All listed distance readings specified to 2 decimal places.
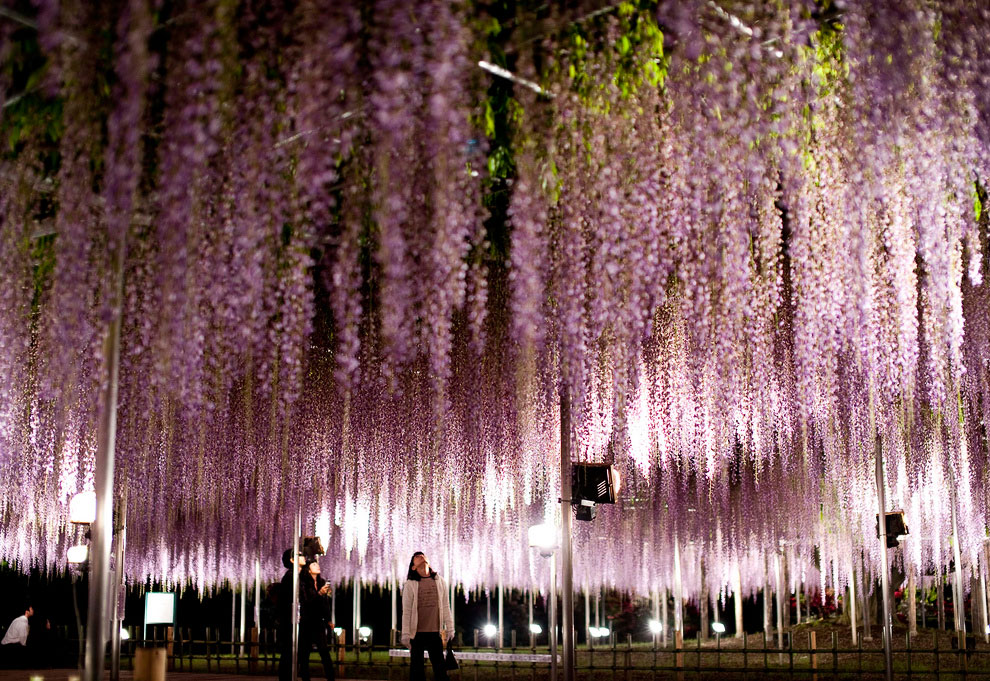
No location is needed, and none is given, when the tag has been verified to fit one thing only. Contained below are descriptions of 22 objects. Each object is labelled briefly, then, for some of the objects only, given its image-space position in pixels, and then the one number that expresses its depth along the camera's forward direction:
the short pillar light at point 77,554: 10.88
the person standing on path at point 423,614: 8.34
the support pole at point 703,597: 17.05
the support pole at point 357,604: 17.78
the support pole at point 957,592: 11.52
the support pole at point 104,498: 4.91
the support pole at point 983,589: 14.39
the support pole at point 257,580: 16.52
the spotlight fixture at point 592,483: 8.01
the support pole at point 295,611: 9.44
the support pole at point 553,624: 8.59
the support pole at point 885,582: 9.28
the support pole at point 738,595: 17.14
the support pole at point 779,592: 15.69
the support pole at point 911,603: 14.93
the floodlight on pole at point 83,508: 7.57
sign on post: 13.86
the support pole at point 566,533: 7.47
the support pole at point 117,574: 9.44
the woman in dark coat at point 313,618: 9.32
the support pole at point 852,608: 14.14
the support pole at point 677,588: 15.68
